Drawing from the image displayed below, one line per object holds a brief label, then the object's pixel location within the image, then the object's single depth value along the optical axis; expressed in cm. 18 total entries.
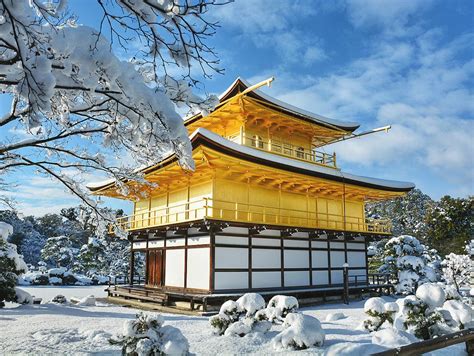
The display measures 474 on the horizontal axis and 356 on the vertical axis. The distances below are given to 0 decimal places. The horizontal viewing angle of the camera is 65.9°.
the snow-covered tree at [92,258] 4091
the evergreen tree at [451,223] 3878
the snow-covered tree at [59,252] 4434
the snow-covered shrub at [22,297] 1765
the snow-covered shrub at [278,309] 998
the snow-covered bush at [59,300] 1948
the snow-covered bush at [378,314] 1011
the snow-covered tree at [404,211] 5678
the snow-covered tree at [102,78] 371
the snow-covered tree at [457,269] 2695
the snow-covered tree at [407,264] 2238
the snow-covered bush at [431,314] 920
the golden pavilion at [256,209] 1625
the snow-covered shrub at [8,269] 1662
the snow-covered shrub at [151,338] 657
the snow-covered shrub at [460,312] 939
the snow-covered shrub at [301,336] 807
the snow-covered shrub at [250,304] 982
